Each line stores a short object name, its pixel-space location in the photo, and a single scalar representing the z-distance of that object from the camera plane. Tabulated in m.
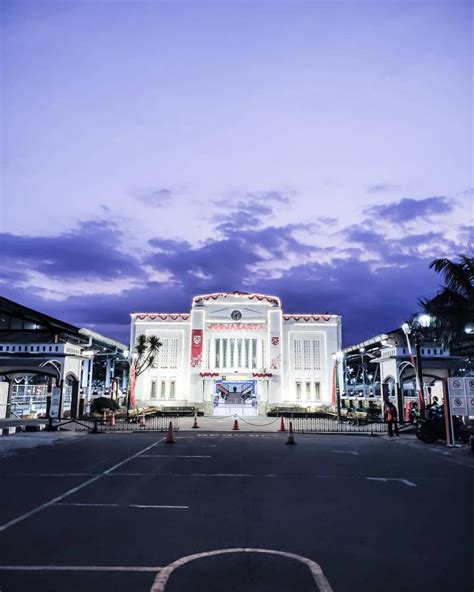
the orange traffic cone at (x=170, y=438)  19.73
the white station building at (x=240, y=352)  47.41
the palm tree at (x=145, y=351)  43.81
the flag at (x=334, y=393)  43.81
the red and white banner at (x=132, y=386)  41.26
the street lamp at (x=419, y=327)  20.47
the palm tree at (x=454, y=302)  20.48
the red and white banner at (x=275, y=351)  47.66
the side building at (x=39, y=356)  30.64
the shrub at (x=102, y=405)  34.59
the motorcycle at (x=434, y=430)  19.89
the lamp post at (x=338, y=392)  32.91
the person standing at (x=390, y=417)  23.19
